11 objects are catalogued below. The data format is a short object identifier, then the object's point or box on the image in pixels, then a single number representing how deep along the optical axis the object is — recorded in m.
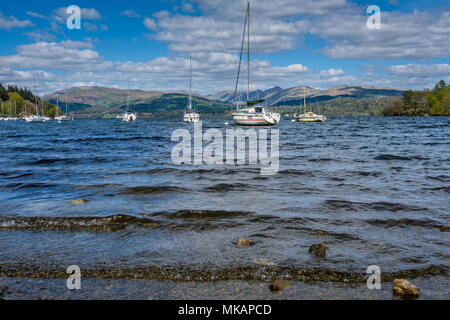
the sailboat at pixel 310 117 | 112.75
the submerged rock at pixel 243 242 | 7.03
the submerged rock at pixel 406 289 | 4.90
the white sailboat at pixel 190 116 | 124.14
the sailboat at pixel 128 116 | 153.98
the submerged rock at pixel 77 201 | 10.55
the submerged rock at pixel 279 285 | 5.21
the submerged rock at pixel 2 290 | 4.95
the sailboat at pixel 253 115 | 66.25
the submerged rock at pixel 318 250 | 6.43
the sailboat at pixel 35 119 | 151.50
